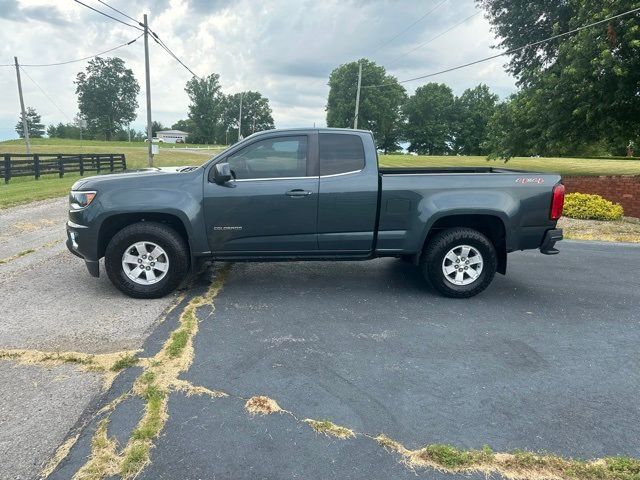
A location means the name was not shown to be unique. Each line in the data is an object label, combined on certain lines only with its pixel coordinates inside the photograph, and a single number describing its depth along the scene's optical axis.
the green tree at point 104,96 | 89.31
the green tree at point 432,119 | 79.06
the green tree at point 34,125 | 103.44
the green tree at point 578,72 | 12.84
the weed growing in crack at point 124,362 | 3.16
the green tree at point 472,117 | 77.12
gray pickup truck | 4.49
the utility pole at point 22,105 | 28.03
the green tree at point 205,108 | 91.44
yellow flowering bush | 10.66
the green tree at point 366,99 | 69.12
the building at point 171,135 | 113.82
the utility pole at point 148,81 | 19.29
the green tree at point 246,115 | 96.94
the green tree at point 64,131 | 91.75
